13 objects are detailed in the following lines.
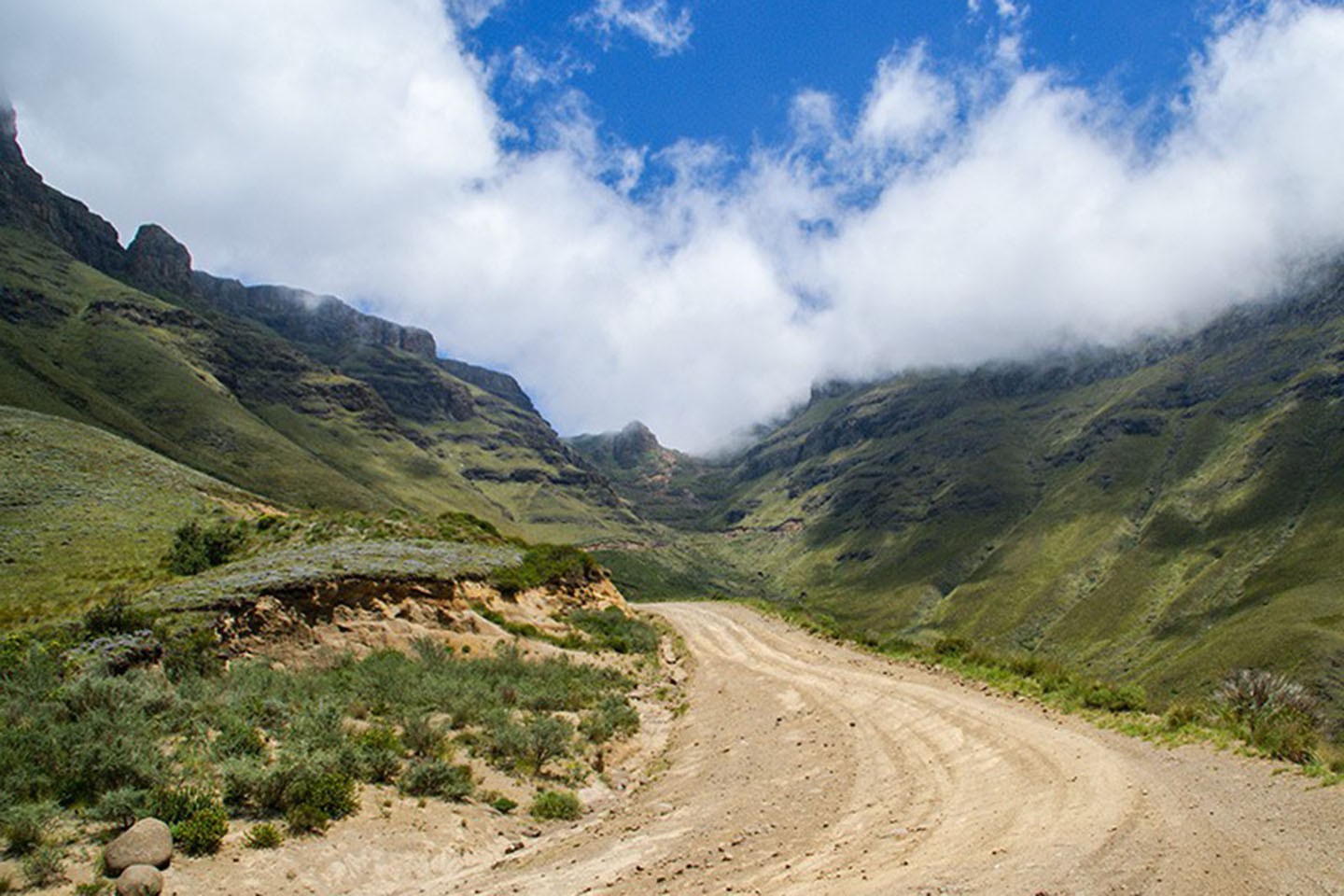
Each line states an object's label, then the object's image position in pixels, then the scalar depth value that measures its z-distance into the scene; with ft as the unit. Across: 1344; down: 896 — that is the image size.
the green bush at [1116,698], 53.01
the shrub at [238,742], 38.04
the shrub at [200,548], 95.30
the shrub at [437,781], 40.01
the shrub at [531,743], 48.11
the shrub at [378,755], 39.73
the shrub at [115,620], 58.54
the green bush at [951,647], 85.31
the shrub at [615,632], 106.83
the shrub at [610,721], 58.86
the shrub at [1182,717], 45.73
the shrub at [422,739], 44.78
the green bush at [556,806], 42.22
